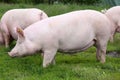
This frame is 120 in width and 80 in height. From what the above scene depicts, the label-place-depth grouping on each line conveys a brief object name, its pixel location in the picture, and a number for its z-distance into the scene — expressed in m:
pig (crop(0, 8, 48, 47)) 10.97
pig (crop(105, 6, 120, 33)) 10.27
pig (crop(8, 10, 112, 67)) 8.99
